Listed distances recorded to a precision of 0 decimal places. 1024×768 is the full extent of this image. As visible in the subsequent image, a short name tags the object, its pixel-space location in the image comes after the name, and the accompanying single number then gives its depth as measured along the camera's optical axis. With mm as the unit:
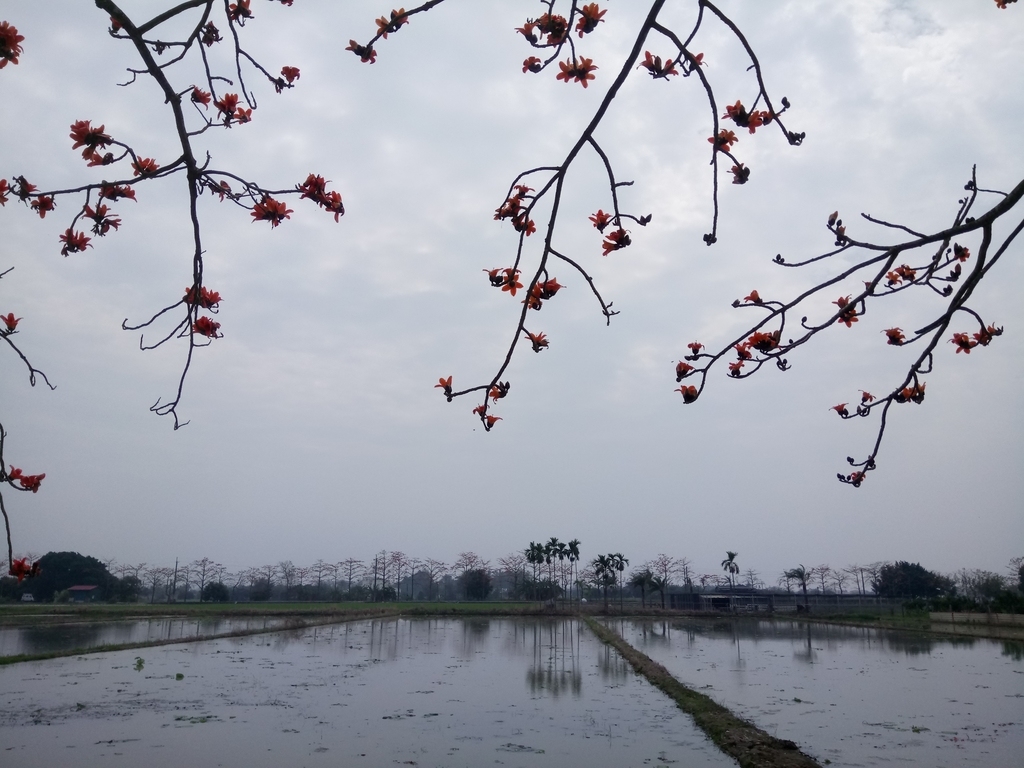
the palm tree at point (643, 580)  52062
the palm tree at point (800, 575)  47306
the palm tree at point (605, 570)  50581
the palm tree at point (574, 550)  52562
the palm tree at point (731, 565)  53938
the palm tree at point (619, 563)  51156
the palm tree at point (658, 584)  51469
